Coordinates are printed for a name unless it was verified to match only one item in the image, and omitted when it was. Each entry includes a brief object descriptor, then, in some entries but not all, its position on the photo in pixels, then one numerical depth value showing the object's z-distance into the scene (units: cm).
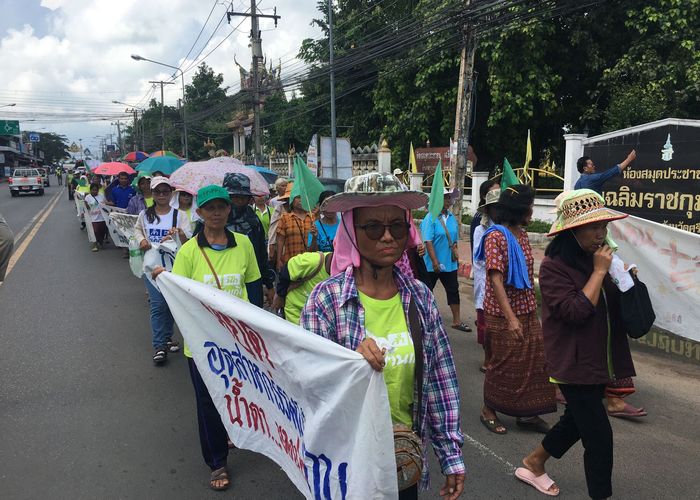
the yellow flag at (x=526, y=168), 1431
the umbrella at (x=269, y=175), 1314
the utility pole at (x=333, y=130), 1553
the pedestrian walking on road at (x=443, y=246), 589
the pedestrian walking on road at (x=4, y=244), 355
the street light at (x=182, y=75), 3404
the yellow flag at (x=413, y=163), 1814
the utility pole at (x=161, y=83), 5074
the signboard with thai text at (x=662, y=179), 847
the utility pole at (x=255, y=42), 2045
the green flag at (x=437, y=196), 556
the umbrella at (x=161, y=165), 890
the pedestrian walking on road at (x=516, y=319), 361
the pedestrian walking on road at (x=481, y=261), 452
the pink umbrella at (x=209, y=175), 546
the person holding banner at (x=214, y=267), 311
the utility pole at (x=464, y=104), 1059
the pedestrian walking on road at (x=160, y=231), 498
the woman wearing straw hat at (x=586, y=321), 255
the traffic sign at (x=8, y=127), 6525
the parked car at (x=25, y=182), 3366
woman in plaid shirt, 192
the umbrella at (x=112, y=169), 1107
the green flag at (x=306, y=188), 509
